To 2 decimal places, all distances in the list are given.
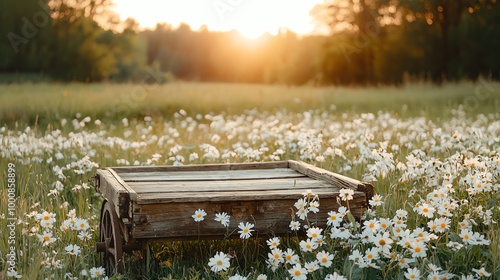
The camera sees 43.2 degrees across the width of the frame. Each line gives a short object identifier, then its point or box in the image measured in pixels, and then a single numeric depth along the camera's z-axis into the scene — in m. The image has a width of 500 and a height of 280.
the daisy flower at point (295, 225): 3.57
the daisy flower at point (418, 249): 3.18
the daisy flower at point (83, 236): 4.08
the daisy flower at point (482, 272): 3.22
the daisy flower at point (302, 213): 3.50
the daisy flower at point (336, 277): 3.03
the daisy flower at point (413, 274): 3.11
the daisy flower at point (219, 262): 3.36
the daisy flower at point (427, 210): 3.61
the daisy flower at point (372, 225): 3.38
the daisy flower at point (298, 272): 3.13
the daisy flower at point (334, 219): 3.56
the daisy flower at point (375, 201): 3.69
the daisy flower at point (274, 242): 3.44
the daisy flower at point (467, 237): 3.45
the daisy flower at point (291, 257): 3.40
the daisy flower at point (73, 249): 3.79
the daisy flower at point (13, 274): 3.54
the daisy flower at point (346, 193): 3.60
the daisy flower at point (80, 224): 3.92
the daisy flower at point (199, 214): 3.48
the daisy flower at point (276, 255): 3.44
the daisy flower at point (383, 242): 3.19
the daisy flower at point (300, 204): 3.53
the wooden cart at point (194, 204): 3.48
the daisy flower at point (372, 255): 3.23
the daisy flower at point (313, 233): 3.43
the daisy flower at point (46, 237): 3.75
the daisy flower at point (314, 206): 3.56
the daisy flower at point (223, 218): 3.52
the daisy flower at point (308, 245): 3.37
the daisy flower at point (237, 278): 3.17
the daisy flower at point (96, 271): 3.70
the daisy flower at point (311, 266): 3.20
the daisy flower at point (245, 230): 3.53
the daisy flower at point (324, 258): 3.28
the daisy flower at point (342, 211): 3.59
